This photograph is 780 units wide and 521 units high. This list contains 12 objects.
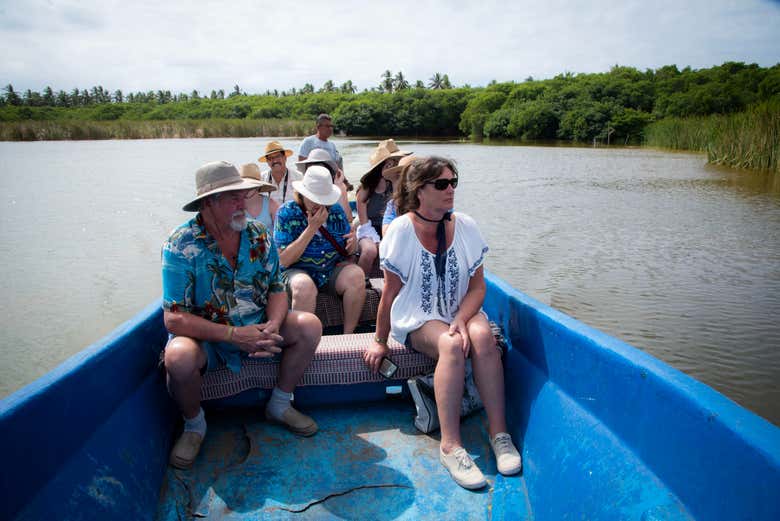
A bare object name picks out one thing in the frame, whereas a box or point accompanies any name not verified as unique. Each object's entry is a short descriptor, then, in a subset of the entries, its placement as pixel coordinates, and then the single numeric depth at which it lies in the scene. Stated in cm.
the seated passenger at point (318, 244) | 293
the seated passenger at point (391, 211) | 353
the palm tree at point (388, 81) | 11394
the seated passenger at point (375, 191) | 405
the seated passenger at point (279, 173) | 438
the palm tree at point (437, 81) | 11044
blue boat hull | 122
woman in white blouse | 208
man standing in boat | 590
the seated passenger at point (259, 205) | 381
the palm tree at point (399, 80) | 11394
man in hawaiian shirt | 198
